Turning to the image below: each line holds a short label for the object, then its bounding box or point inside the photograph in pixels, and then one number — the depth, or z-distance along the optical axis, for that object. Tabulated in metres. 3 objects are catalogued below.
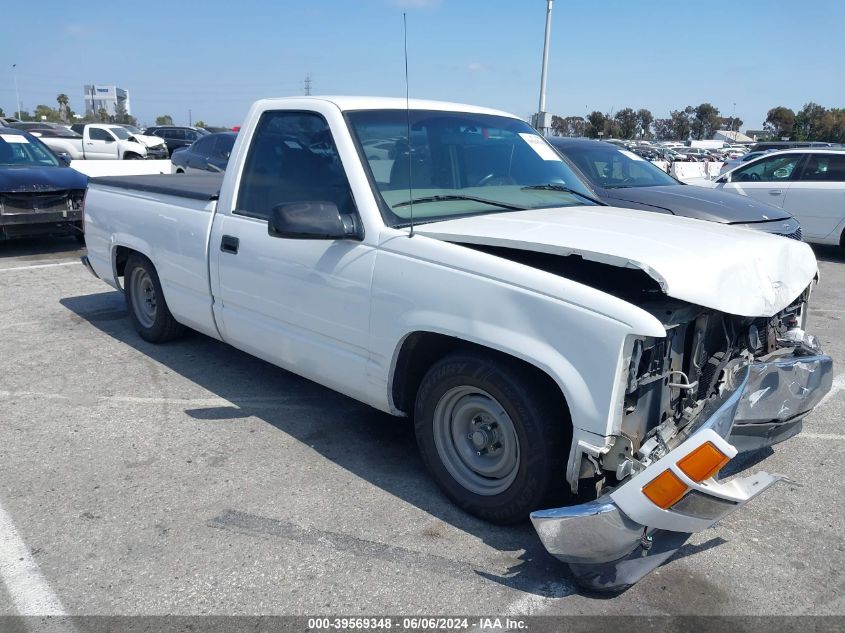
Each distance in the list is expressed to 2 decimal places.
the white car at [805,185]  11.49
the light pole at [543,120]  18.58
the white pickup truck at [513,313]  2.83
